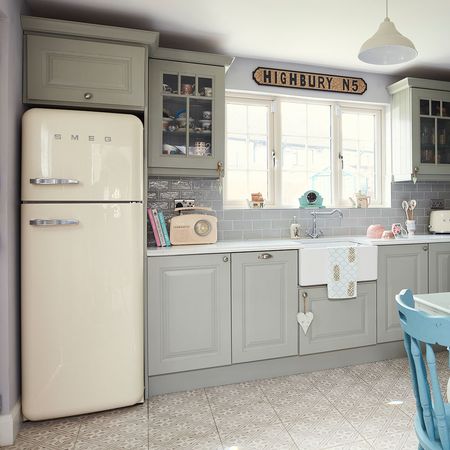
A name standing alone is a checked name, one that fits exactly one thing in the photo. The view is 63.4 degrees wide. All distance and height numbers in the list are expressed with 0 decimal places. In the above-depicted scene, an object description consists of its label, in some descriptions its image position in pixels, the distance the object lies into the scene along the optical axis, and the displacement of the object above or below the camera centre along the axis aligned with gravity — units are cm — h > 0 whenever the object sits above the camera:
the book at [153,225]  270 +1
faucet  328 +6
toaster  345 +4
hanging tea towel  275 -35
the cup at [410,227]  338 -1
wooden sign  324 +134
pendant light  181 +94
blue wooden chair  105 -44
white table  147 -33
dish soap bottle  324 -5
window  332 +72
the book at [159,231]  270 -4
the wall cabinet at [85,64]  220 +102
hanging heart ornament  272 -70
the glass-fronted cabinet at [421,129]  335 +91
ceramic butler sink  271 -28
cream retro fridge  209 -21
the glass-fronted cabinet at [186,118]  263 +81
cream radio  274 -2
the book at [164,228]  271 -1
